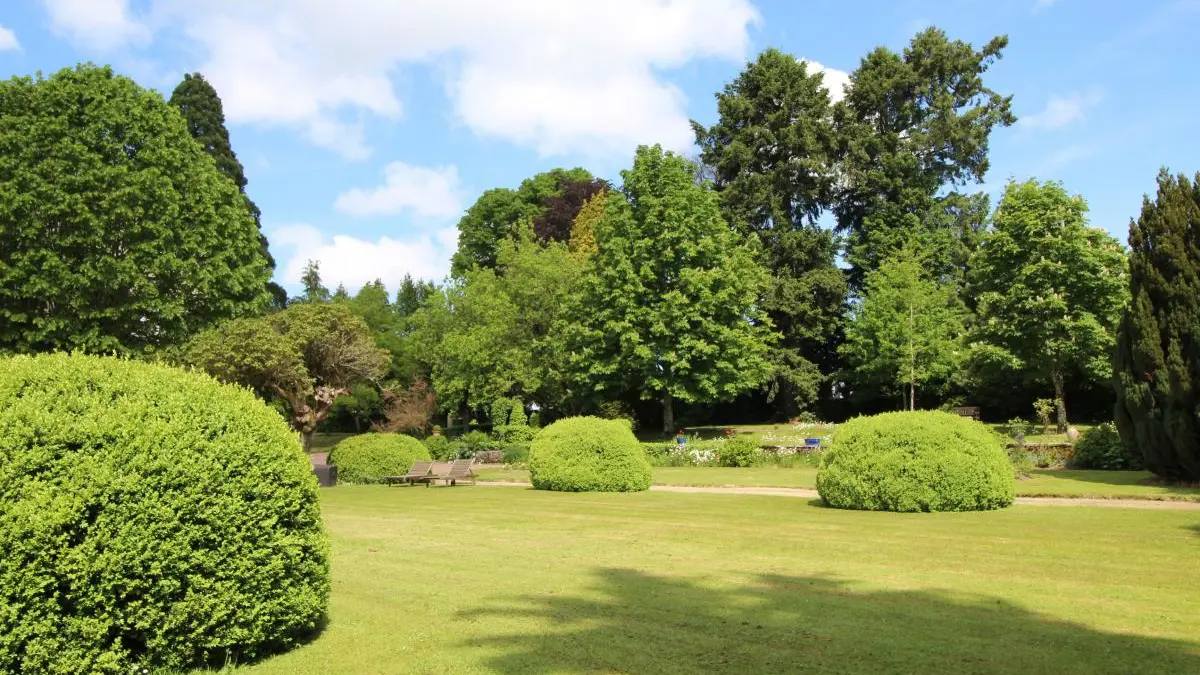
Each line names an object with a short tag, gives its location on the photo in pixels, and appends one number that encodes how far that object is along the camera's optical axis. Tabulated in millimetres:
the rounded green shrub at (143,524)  4824
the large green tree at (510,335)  43219
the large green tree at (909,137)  48156
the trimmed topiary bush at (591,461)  19812
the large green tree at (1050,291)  35969
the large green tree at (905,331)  43312
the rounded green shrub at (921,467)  13914
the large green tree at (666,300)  38125
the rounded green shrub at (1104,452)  22391
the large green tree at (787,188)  46500
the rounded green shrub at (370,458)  24984
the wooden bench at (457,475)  23844
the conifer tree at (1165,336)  16891
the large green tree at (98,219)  26156
